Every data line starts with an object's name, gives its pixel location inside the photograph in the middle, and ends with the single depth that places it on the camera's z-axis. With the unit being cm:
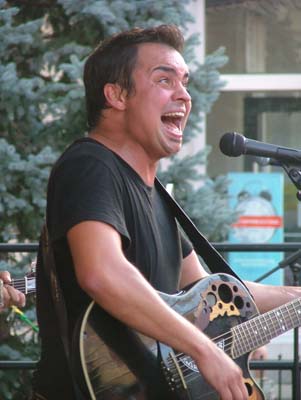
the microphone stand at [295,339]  935
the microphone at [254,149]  686
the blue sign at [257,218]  1509
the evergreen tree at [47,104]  1166
